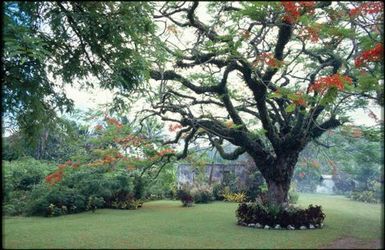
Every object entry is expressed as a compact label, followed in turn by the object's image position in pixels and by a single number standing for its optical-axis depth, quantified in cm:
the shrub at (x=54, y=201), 1333
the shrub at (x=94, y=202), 1479
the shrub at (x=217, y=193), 2090
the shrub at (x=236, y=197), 2000
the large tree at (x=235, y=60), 838
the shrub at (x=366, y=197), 2303
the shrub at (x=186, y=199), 1747
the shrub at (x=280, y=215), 1109
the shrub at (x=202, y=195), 1927
